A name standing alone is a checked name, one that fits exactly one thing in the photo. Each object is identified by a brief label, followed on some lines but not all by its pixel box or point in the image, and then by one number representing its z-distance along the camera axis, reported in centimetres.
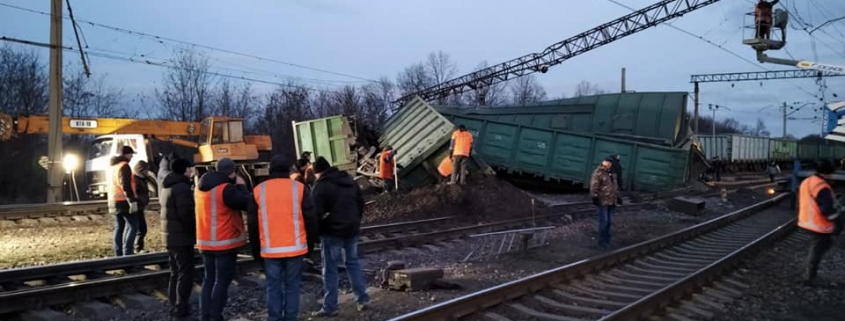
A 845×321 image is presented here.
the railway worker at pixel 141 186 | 973
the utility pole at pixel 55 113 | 1783
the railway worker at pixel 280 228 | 547
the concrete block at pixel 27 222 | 1424
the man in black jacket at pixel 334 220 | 639
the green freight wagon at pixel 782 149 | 5547
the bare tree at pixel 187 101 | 4006
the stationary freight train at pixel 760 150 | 4666
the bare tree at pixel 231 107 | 4323
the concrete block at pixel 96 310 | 679
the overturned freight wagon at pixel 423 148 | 1753
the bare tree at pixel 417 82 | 6812
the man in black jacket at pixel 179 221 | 614
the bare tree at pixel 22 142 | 2728
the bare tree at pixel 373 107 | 4785
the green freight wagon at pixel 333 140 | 1998
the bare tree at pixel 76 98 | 3425
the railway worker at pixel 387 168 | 1723
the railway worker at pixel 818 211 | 807
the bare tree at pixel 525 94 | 7502
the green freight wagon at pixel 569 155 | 2070
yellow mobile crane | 1800
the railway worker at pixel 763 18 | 1540
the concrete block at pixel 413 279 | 739
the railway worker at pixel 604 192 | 1116
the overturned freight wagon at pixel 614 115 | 2281
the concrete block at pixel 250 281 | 818
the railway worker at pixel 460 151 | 1538
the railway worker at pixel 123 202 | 945
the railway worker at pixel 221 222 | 575
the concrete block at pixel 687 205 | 1753
